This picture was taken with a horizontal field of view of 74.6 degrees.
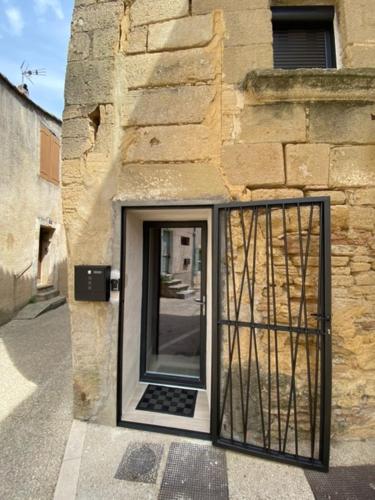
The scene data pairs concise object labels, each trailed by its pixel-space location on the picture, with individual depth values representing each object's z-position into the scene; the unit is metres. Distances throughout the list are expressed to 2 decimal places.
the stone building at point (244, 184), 2.22
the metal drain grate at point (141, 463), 1.90
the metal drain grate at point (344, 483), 1.77
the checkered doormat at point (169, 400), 2.66
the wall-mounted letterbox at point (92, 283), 2.40
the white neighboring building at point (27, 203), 5.86
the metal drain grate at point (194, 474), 1.78
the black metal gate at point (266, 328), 2.17
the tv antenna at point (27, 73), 8.05
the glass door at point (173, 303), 3.15
